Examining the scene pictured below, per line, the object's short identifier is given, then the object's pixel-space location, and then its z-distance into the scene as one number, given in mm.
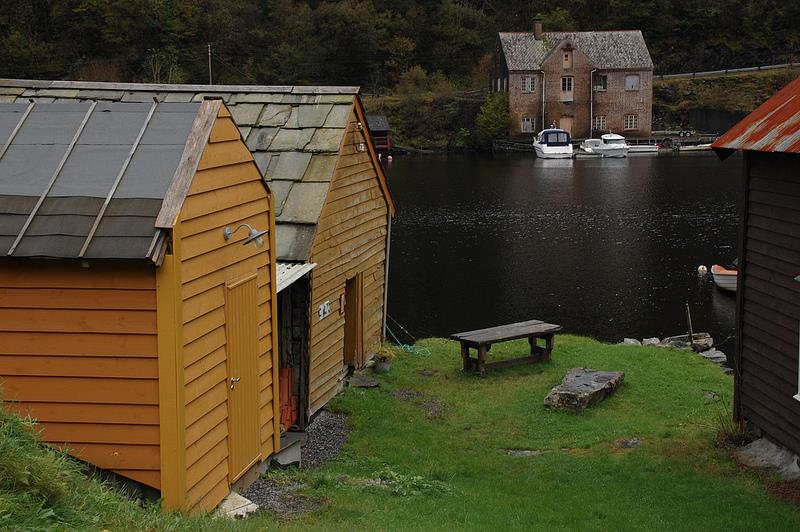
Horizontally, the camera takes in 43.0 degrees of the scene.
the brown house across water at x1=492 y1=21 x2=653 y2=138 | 89250
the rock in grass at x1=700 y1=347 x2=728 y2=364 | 24641
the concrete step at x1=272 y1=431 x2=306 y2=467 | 12562
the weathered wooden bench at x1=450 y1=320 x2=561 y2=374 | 20891
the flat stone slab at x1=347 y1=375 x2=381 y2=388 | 18688
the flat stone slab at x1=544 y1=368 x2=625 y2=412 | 17312
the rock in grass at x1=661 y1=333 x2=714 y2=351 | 26359
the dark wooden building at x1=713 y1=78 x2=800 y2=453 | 12461
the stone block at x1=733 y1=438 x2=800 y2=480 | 12461
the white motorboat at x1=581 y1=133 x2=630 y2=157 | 84688
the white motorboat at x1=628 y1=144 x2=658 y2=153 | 86125
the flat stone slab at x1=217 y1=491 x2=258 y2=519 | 9773
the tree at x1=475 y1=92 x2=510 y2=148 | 90938
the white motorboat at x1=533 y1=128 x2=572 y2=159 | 83188
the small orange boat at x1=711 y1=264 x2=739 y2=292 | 34125
